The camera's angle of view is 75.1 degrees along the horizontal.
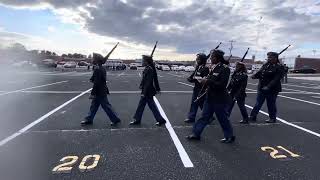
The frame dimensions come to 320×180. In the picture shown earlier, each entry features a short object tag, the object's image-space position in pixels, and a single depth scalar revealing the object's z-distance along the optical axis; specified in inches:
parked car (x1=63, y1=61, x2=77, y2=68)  1640.7
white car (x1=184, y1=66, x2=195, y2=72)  1660.5
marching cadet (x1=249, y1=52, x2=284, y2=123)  218.2
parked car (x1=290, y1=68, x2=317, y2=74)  1654.4
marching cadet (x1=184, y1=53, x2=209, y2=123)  207.2
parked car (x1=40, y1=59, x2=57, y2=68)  1517.8
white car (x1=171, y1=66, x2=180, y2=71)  1805.1
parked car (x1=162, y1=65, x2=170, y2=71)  1745.3
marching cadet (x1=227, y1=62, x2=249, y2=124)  216.7
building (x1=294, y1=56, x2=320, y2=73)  2123.4
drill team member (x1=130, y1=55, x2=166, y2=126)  202.5
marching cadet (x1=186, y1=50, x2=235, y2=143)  161.9
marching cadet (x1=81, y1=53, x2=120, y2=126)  204.0
